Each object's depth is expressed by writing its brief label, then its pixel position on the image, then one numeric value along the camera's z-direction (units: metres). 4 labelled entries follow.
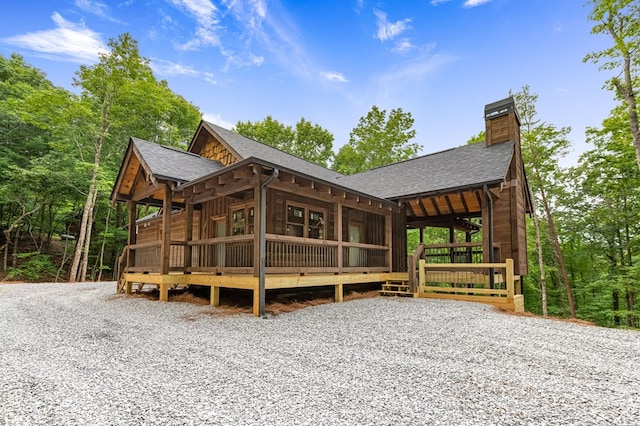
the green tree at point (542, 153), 17.89
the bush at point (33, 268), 17.33
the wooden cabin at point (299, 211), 7.99
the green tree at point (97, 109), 17.03
